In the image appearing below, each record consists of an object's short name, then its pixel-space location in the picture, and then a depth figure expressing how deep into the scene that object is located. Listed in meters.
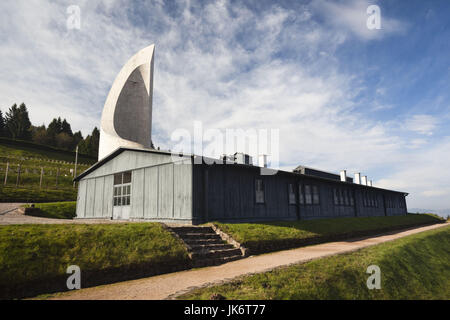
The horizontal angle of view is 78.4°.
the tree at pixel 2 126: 67.94
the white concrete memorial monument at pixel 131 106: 24.34
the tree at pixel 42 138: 70.38
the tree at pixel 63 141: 72.94
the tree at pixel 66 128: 83.00
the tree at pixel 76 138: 75.71
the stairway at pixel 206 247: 8.73
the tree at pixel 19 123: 70.94
